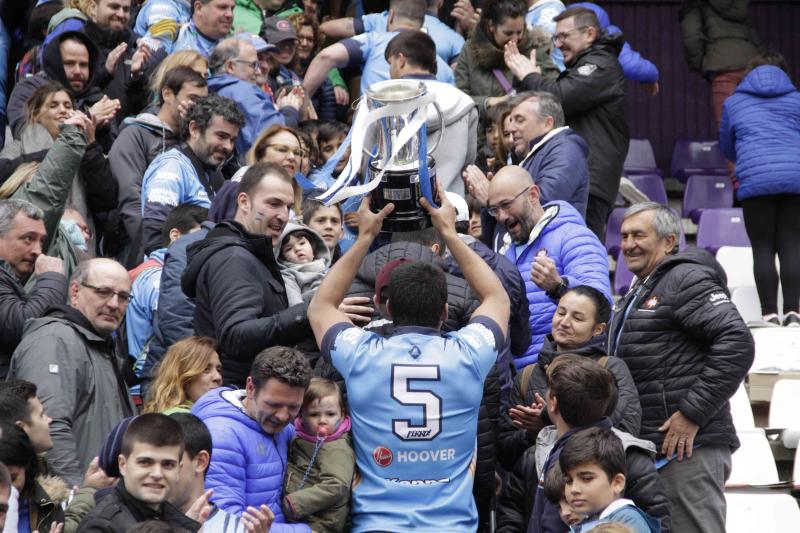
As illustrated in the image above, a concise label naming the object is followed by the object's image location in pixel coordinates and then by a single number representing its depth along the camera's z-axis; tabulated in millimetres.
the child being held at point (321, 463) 10716
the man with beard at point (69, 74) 17842
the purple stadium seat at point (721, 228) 23256
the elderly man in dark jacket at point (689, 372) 12602
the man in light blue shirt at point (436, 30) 21309
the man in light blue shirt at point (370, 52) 20047
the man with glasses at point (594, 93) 18115
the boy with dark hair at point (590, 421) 11073
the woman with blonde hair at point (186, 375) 11674
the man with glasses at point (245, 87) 17857
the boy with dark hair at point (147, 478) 9628
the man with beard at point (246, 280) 11613
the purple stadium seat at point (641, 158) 26023
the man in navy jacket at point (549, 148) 15636
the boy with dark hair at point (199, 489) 10039
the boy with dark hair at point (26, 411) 10297
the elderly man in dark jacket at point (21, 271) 12822
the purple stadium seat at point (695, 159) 26329
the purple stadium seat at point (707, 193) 25082
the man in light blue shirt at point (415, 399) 10214
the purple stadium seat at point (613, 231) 23074
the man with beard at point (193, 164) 15438
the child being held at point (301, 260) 12799
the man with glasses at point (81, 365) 11727
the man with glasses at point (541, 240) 13841
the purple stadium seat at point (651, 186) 24773
